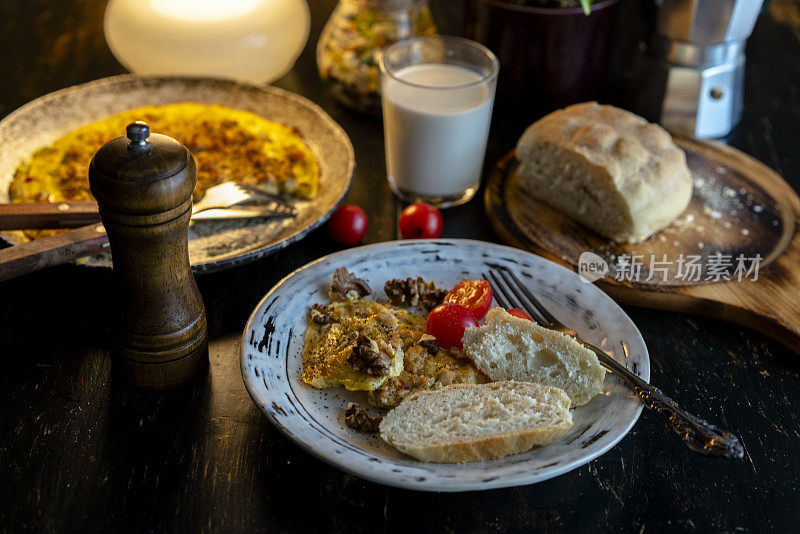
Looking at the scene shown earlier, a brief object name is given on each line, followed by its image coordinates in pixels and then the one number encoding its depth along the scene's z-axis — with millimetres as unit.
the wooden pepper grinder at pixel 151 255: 612
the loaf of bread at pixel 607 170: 831
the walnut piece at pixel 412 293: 743
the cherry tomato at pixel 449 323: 696
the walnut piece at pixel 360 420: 651
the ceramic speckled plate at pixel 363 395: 610
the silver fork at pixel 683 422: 629
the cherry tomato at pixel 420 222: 842
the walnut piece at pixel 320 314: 712
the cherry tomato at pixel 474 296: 726
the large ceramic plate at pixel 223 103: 803
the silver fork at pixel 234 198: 818
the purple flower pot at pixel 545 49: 932
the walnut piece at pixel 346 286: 732
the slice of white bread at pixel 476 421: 624
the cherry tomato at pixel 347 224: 836
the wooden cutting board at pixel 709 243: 780
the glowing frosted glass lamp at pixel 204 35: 946
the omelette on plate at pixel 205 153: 850
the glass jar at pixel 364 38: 952
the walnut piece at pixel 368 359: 662
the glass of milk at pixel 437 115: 849
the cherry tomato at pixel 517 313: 719
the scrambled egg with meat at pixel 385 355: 670
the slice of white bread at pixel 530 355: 669
